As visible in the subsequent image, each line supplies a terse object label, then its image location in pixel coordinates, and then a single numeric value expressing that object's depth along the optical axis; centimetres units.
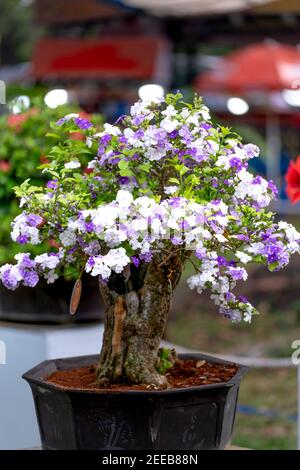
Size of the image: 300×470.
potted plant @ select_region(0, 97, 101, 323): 264
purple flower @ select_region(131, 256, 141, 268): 178
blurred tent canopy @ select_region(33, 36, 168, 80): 1138
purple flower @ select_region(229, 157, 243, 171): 185
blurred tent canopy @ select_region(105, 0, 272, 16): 863
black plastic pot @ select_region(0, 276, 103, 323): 263
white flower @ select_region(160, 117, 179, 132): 183
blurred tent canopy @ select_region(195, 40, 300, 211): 912
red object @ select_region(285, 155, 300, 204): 232
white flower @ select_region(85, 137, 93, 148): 195
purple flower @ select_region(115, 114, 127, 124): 191
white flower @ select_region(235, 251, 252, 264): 180
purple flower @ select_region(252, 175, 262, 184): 186
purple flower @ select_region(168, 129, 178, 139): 185
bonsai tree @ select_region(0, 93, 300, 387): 177
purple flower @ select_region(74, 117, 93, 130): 195
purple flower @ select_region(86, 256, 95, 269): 174
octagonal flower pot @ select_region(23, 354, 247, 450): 181
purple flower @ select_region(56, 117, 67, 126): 196
